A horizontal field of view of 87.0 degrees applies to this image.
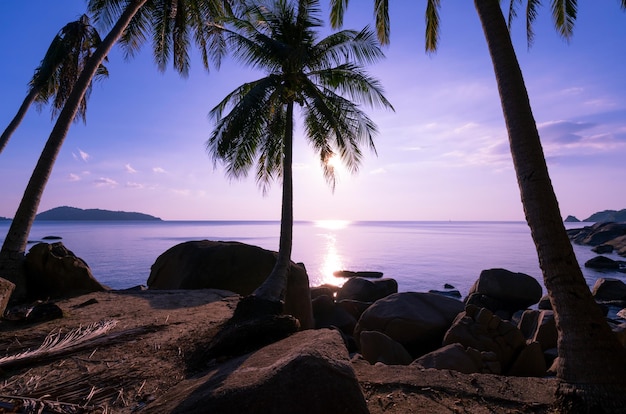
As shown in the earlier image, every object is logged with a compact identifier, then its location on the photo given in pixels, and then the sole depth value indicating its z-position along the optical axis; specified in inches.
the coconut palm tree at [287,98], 365.4
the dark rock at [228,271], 438.6
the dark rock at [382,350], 299.3
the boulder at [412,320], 386.9
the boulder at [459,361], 246.7
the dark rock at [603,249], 1638.8
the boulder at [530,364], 291.6
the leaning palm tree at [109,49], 343.0
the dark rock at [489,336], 308.2
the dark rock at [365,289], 661.9
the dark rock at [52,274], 359.9
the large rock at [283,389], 113.7
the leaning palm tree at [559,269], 140.1
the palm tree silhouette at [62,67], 482.9
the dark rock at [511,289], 604.7
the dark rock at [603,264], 1135.3
